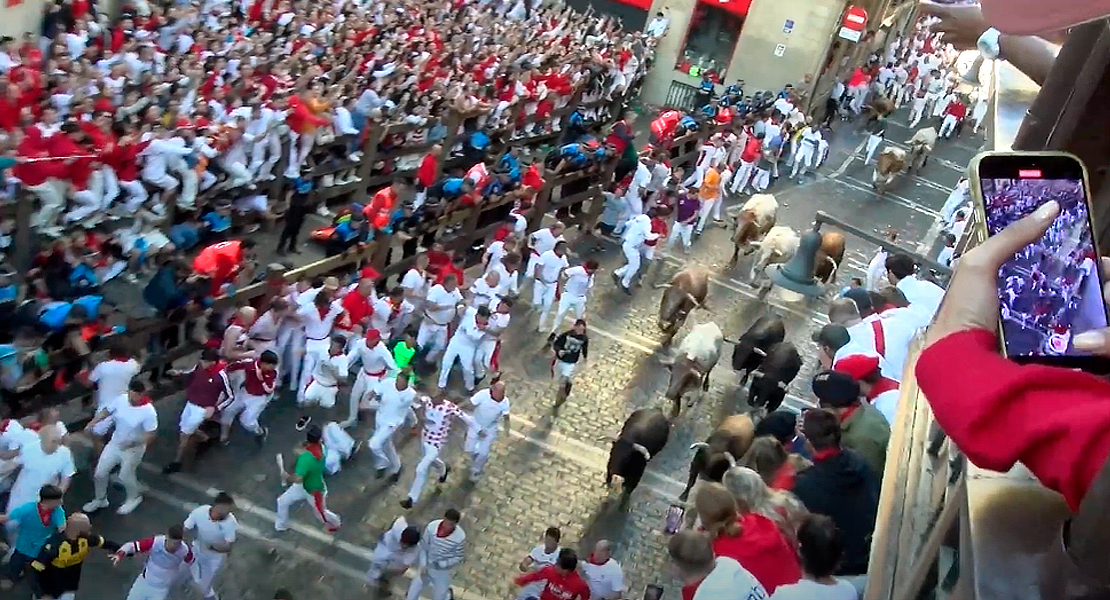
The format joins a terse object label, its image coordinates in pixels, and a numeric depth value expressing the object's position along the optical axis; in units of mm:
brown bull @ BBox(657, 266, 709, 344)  17562
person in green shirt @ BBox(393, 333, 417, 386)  13797
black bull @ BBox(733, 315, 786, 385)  16453
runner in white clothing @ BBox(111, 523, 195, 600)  8922
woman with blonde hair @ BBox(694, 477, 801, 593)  6707
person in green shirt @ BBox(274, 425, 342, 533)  10664
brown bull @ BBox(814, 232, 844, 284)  20891
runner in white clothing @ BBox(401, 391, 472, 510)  12008
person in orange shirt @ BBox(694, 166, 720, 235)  23156
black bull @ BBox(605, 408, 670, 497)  13070
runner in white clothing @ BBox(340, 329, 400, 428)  12633
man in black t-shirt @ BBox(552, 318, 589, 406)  14734
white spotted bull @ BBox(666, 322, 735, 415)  15375
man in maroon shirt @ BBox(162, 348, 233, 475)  11375
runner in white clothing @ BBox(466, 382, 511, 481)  12448
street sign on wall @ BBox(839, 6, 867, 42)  35688
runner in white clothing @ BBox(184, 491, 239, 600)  9312
